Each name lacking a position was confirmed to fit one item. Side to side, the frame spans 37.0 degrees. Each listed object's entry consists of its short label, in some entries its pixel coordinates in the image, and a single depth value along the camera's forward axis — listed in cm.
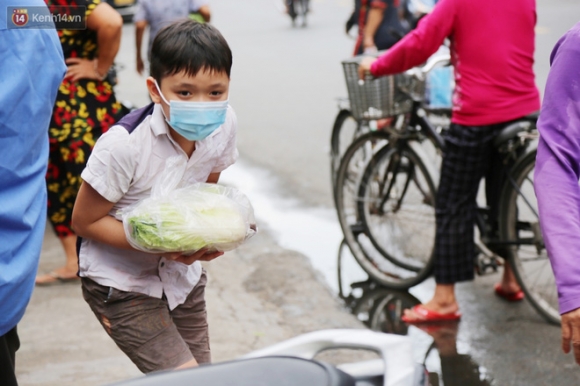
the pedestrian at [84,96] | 460
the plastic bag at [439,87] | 530
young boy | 256
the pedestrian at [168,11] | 728
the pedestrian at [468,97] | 416
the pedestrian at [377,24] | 739
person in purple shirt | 224
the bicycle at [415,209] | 437
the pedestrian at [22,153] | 235
